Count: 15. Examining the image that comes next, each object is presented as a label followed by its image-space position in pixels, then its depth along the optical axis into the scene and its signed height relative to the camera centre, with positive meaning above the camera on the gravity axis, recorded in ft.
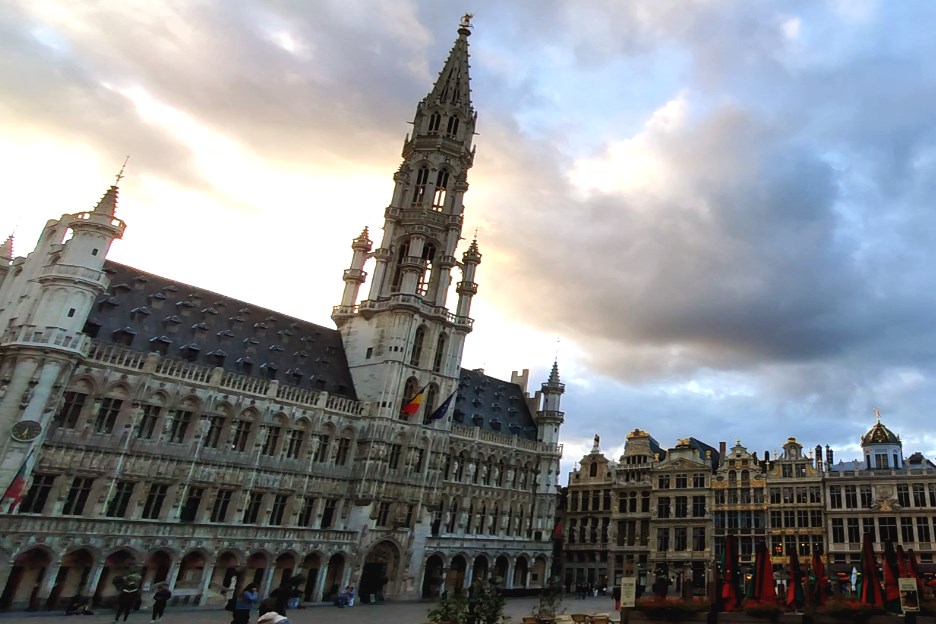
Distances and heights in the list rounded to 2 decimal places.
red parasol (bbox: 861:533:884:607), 78.12 +1.90
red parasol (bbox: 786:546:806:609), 86.28 -0.13
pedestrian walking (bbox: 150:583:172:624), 93.76 -16.99
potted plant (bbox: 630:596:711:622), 76.54 -5.03
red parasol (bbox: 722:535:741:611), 80.79 -0.92
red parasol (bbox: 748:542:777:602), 82.23 +0.01
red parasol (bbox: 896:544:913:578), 81.94 +4.61
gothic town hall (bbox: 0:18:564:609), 118.42 +15.88
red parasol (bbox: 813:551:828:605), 84.69 +1.57
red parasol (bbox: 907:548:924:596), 83.20 +5.44
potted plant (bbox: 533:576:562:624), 81.82 -8.09
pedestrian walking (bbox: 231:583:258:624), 67.62 -11.47
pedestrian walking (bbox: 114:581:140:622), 92.53 -17.78
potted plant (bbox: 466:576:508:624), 59.82 -6.53
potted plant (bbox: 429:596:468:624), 59.87 -7.53
